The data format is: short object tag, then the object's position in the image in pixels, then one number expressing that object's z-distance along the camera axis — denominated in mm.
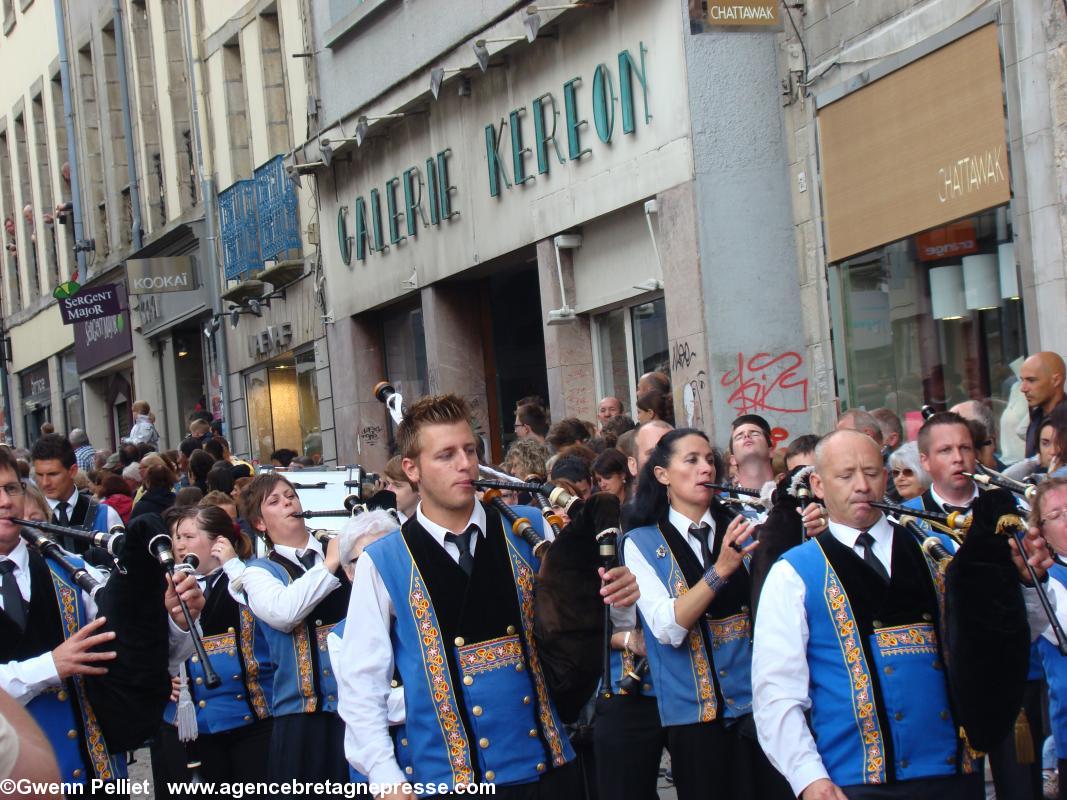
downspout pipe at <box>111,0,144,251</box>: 30203
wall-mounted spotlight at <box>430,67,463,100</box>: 18234
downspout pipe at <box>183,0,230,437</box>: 26438
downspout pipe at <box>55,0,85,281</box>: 33344
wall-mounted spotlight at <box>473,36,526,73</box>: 17109
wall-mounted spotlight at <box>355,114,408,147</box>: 20062
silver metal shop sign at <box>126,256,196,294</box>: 26578
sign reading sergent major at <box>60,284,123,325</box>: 28938
